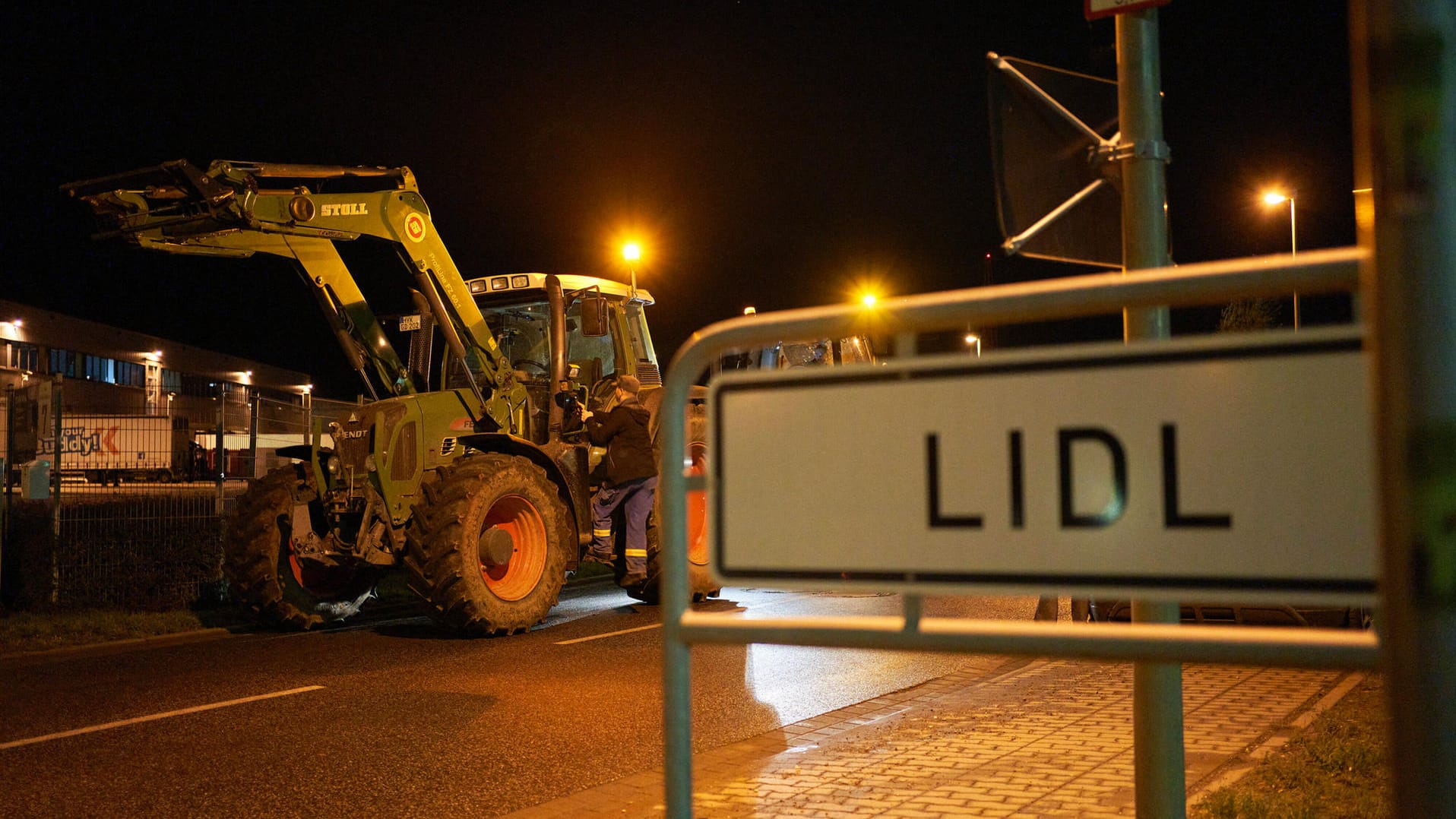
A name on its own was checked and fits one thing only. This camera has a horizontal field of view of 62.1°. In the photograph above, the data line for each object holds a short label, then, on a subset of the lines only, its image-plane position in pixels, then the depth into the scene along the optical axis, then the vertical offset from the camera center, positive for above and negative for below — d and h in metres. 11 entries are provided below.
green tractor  9.83 +0.29
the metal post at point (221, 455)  13.25 +0.23
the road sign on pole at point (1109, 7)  3.38 +1.27
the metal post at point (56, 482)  11.66 -0.04
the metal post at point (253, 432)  13.56 +0.48
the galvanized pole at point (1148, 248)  3.08 +0.57
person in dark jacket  10.82 -0.06
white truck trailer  12.48 +0.32
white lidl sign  1.69 -0.02
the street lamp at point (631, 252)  11.36 +2.02
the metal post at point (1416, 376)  1.26 +0.08
